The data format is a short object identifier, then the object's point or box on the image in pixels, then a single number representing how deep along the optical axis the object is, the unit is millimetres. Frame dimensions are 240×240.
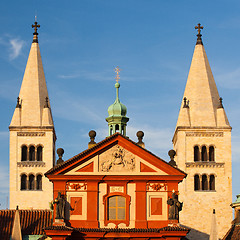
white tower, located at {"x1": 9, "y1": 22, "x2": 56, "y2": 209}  84188
